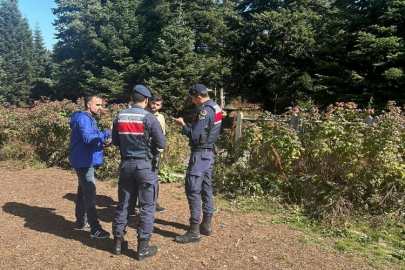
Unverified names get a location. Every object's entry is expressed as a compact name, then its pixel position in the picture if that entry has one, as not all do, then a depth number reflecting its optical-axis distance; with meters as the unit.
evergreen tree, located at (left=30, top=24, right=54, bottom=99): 26.83
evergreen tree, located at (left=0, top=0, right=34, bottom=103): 28.62
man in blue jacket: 4.11
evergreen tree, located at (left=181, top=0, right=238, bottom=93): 21.37
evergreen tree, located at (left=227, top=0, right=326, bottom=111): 16.31
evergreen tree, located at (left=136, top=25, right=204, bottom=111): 16.94
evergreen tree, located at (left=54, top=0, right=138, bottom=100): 20.02
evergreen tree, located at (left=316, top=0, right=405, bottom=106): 11.79
